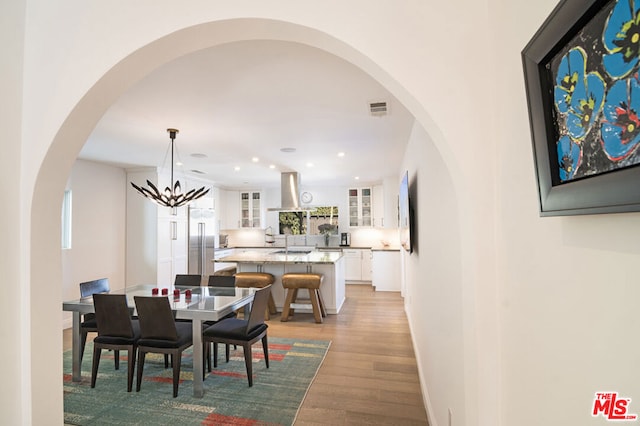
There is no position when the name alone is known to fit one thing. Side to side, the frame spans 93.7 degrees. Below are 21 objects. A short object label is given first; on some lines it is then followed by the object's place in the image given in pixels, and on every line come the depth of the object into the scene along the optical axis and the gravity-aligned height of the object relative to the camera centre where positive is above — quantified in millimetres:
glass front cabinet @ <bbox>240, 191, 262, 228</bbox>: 8648 +520
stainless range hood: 5988 +783
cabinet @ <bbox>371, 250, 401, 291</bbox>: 6832 -1033
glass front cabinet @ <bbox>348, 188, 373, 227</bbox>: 8023 +526
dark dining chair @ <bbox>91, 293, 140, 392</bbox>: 2693 -864
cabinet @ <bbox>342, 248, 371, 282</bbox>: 7773 -1009
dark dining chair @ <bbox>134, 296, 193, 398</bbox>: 2602 -881
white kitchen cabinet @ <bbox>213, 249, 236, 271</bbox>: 7355 -641
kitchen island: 5070 -697
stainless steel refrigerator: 6605 -190
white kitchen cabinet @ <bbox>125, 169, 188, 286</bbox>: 5605 -33
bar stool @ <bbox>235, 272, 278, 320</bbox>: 4953 -844
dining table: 2635 -701
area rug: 2326 -1433
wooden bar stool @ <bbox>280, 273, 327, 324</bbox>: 4688 -957
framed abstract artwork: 415 +187
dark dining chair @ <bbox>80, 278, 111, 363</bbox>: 3098 -657
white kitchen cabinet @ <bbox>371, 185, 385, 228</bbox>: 7699 +520
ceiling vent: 2688 +1078
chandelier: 3672 +432
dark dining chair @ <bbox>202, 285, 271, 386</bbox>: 2807 -978
